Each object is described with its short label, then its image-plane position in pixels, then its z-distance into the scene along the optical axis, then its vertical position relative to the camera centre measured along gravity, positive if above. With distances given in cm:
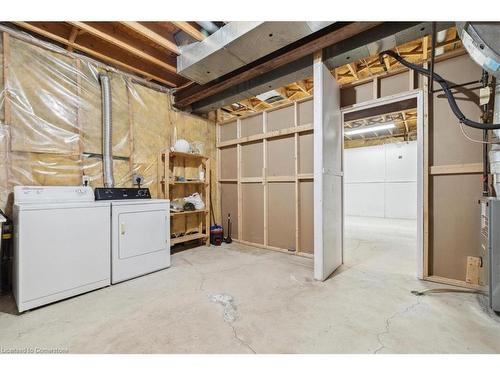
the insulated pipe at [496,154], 177 +26
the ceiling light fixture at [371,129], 643 +179
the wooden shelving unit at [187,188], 347 -1
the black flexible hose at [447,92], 188 +93
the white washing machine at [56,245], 182 -52
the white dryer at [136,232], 238 -52
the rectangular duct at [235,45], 206 +148
